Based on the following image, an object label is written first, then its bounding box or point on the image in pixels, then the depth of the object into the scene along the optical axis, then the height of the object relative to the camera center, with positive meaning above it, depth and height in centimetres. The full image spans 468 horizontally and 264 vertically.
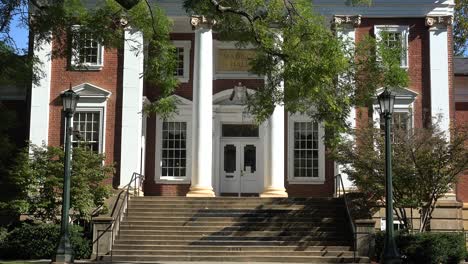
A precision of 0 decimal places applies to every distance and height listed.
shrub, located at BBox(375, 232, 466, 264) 1858 -217
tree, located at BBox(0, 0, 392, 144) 1531 +311
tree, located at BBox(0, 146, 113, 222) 2255 -51
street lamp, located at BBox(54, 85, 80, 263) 1641 -53
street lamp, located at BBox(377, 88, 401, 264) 1515 -32
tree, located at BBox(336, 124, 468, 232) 2011 +21
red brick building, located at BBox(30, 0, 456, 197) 2536 +226
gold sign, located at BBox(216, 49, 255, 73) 2800 +451
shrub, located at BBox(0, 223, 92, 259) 2091 -232
